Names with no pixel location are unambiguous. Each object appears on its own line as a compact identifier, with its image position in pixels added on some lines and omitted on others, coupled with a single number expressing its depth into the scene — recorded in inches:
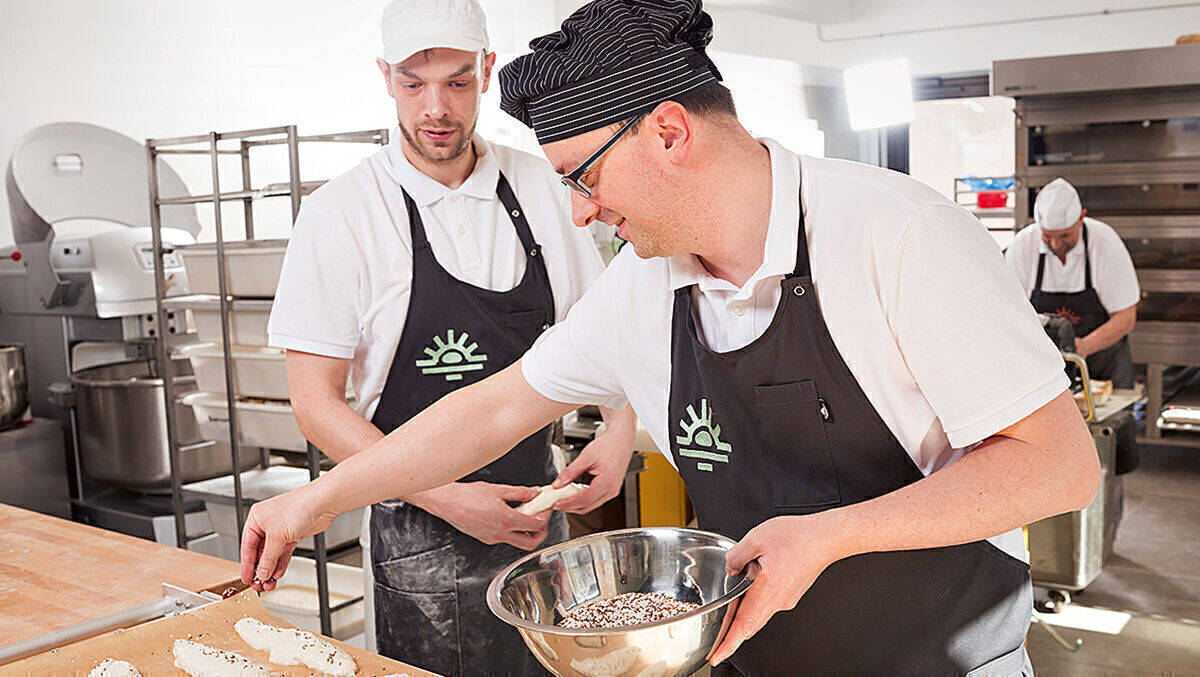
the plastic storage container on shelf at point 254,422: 116.6
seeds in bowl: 44.2
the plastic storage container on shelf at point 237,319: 116.5
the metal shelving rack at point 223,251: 114.7
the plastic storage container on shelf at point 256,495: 124.8
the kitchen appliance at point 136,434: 144.0
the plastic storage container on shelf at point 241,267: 114.2
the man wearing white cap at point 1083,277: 185.6
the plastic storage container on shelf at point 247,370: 115.3
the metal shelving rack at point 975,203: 272.8
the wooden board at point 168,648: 55.0
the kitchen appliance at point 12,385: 142.1
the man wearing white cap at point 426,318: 76.7
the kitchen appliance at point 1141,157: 219.6
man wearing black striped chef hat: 40.4
